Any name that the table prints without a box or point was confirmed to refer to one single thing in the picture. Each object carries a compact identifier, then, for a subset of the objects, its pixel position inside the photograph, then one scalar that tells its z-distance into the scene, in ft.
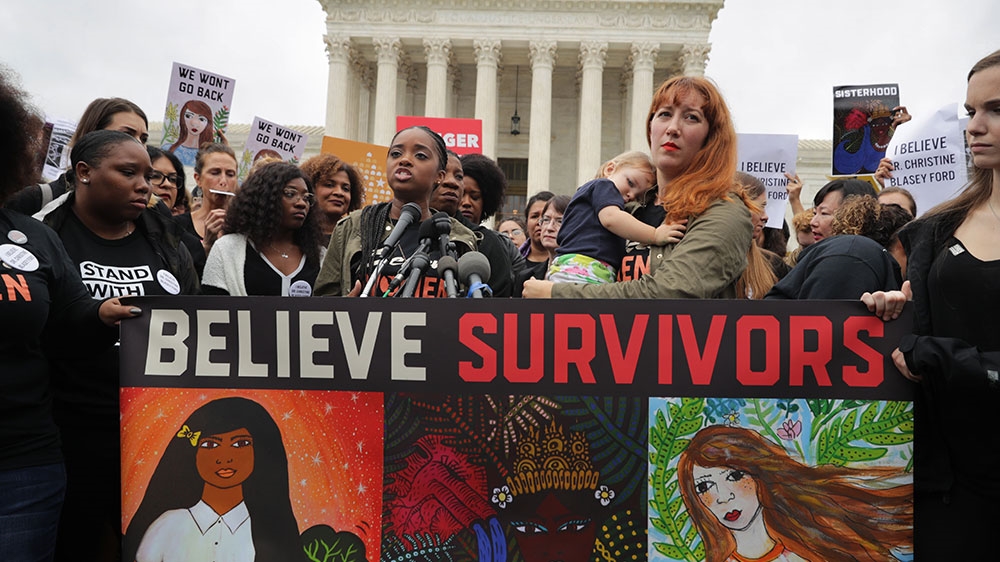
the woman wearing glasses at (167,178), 18.16
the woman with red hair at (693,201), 8.26
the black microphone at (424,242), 8.54
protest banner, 7.73
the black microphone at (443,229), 8.88
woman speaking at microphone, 11.17
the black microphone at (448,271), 8.29
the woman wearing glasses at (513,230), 30.83
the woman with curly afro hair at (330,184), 18.70
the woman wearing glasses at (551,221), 19.61
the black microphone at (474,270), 8.41
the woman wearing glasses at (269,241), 12.69
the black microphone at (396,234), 8.52
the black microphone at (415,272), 8.24
